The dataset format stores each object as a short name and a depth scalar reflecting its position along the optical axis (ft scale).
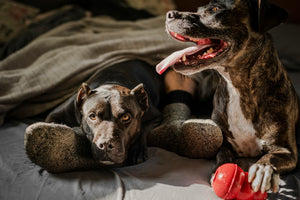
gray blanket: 6.66
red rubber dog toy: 3.95
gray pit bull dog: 4.70
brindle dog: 4.36
